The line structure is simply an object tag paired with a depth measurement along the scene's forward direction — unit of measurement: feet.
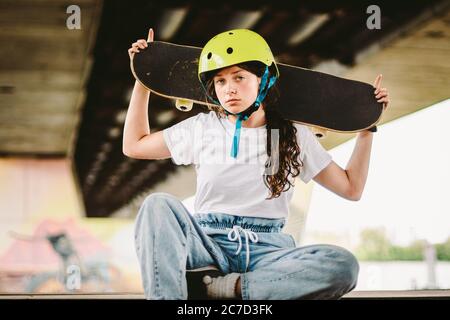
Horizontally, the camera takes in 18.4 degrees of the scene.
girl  15.39
